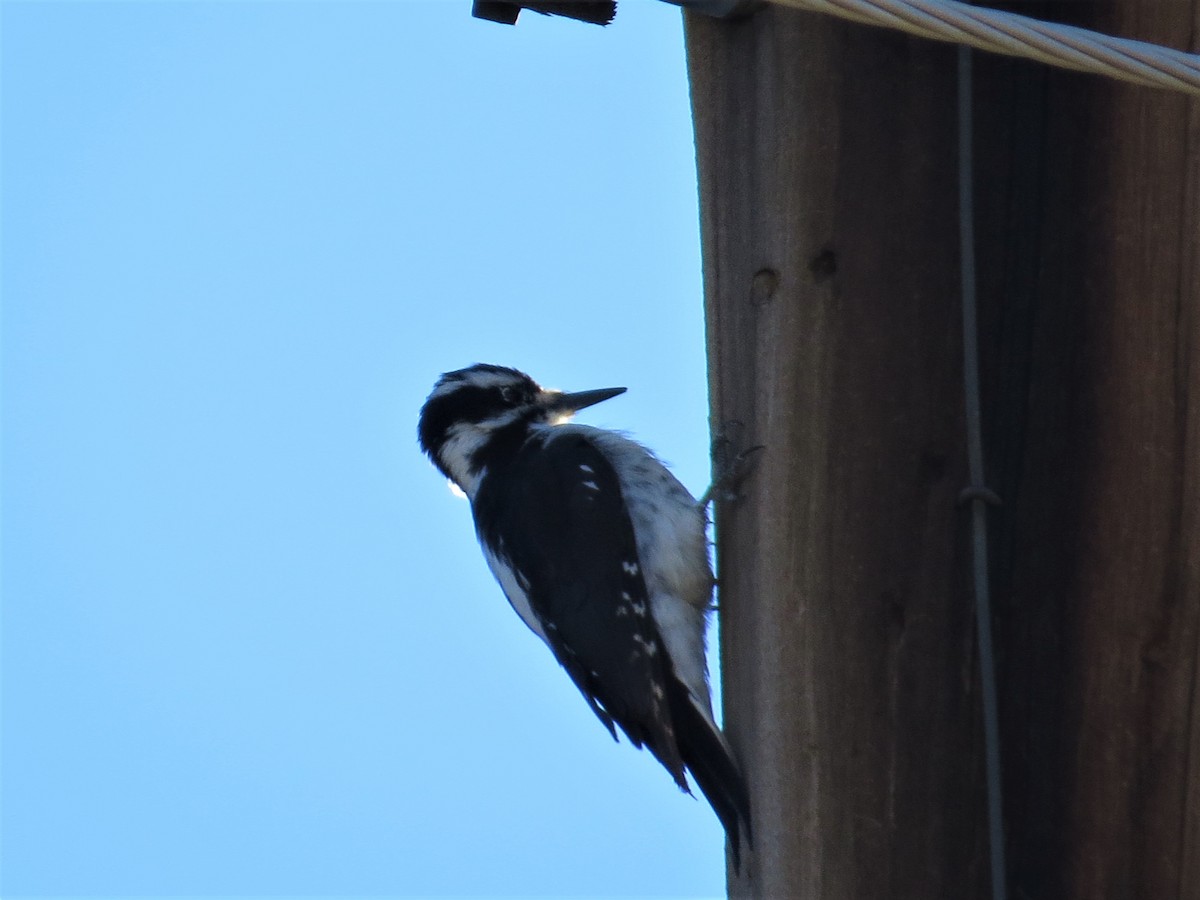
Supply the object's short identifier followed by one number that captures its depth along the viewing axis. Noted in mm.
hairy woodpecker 7672
